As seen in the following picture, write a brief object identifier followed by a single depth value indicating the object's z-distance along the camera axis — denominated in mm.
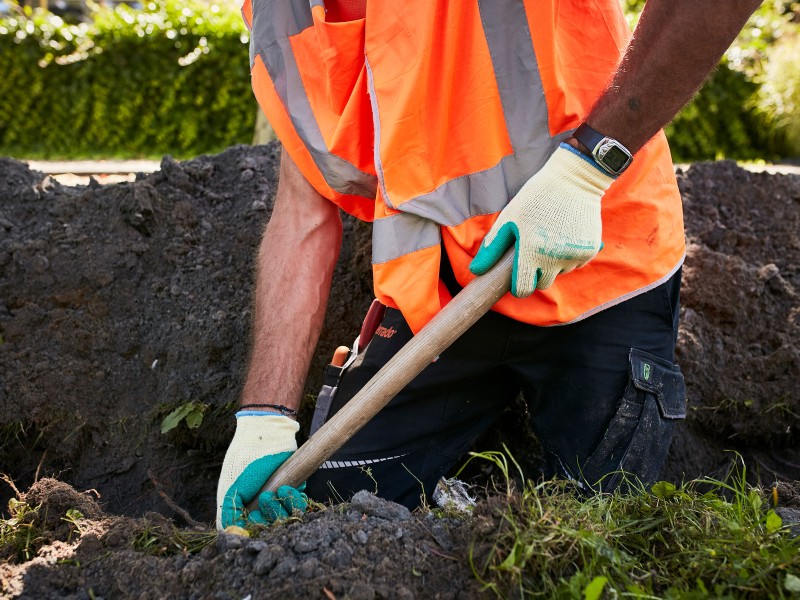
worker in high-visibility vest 1937
